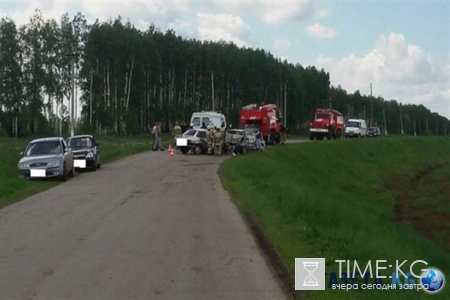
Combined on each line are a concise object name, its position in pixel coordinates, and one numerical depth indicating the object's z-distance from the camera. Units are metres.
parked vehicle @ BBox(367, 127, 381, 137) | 91.85
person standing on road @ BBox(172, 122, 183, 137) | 50.05
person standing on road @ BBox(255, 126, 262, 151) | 47.89
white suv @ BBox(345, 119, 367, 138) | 83.25
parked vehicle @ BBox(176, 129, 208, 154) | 44.81
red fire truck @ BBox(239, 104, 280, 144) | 56.09
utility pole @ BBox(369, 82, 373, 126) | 158.25
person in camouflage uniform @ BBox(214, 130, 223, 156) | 43.84
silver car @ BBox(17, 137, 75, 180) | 28.23
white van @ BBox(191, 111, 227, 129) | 50.19
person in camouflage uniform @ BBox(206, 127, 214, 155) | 44.06
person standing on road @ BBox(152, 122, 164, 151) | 49.31
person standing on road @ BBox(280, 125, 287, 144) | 63.30
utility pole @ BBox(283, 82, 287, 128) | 118.28
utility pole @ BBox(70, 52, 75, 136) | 50.48
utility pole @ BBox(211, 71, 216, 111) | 98.86
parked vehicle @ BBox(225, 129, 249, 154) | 44.88
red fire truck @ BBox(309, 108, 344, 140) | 72.75
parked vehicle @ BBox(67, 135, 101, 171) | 33.56
